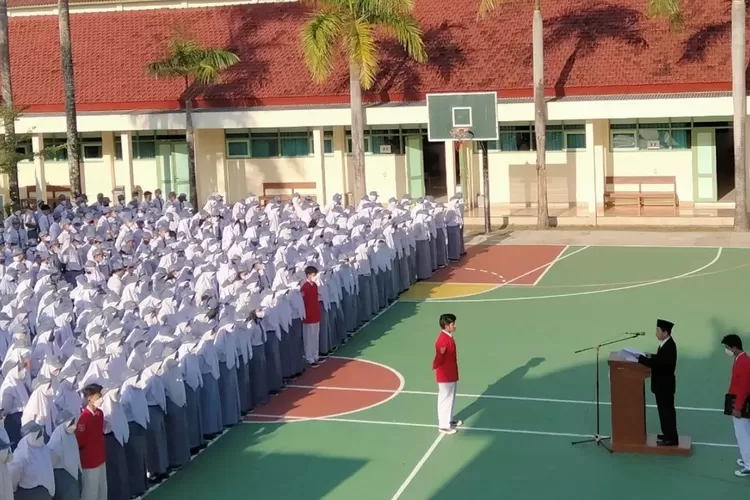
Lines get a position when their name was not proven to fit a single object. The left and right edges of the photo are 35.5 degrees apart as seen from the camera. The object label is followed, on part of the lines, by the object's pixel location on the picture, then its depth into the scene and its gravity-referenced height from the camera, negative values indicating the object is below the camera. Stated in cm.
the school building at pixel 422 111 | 3288 +156
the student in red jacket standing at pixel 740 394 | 1282 -269
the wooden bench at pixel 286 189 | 3697 -66
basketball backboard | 3050 +121
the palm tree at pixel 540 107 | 3084 +135
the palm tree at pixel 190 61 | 3300 +315
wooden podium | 1379 -308
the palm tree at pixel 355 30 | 3008 +349
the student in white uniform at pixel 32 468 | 1134 -278
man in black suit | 1362 -264
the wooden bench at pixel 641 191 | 3366 -112
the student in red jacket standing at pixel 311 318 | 1831 -235
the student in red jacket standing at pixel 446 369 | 1470 -261
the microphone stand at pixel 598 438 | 1423 -348
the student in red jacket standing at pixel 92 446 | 1202 -276
